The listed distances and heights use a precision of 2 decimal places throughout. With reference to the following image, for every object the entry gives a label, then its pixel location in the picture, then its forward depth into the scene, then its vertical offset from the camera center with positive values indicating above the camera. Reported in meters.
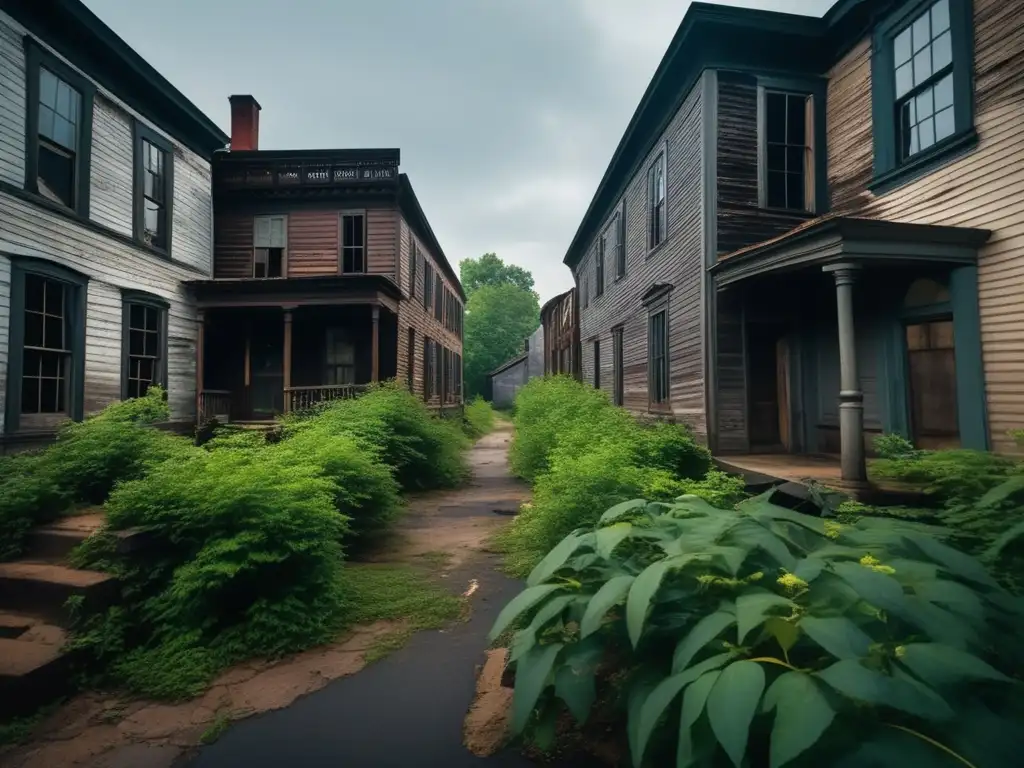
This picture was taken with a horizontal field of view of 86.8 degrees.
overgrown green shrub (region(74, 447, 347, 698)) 3.89 -1.40
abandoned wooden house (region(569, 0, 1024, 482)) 6.21 +2.47
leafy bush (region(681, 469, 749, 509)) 4.63 -0.84
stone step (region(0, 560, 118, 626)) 4.11 -1.47
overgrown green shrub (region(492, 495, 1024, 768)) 1.29 -0.72
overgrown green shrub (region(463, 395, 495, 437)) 26.42 -1.08
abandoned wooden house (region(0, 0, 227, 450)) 9.22 +3.62
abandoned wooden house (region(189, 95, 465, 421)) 16.31 +4.48
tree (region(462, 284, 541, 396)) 58.03 +7.90
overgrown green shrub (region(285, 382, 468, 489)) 9.36 -0.61
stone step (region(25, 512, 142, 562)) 4.90 -1.28
